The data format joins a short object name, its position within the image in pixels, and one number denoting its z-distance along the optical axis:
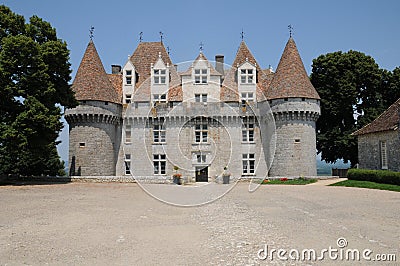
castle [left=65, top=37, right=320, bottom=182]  31.16
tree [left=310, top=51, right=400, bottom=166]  35.91
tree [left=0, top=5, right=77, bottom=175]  23.02
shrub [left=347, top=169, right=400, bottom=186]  22.41
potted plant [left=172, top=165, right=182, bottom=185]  29.38
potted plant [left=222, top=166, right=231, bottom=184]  30.87
